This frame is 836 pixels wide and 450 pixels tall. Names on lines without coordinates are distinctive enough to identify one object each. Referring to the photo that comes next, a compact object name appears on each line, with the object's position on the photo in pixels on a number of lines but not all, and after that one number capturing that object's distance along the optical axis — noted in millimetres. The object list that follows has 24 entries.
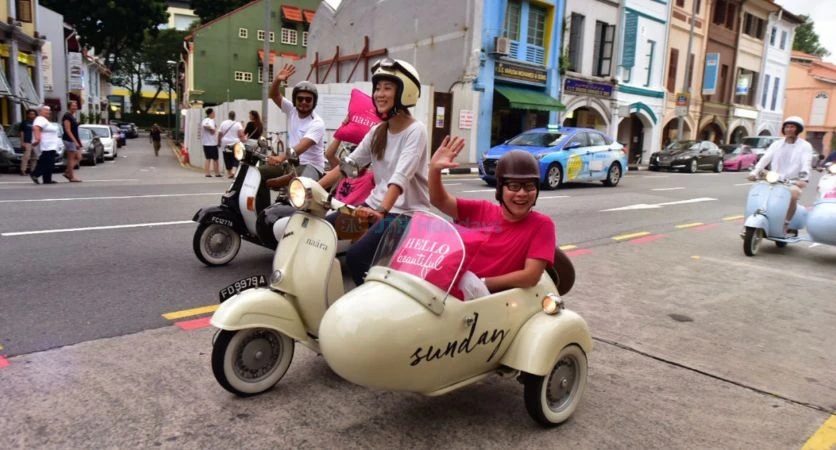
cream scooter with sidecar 2547
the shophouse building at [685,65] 31703
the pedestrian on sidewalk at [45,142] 12445
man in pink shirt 3018
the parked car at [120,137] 33038
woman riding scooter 3398
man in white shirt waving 5617
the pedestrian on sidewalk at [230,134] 15828
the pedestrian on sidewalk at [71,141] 13586
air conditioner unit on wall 22375
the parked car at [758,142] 30906
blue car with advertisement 15156
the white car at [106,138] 24089
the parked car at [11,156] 15867
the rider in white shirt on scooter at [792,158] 7824
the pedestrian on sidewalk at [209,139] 16375
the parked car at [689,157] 25562
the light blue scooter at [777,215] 7332
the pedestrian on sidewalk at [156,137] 28656
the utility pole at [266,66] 16781
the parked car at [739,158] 28344
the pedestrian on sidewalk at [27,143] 15570
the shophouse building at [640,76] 28438
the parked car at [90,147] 20188
